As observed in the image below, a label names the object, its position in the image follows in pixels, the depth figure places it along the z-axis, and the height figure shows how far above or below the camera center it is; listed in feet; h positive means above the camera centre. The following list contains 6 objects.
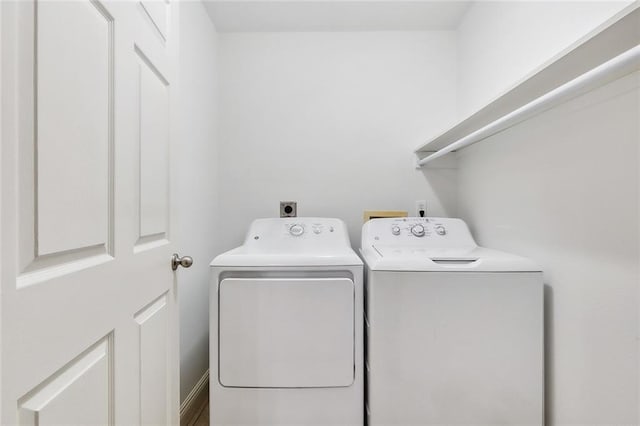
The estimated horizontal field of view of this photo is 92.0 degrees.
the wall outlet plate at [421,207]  6.79 +0.11
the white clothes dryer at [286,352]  4.21 -1.90
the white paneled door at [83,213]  1.48 +0.00
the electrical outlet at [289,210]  6.83 +0.06
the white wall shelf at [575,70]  2.06 +1.26
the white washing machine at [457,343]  3.86 -1.67
